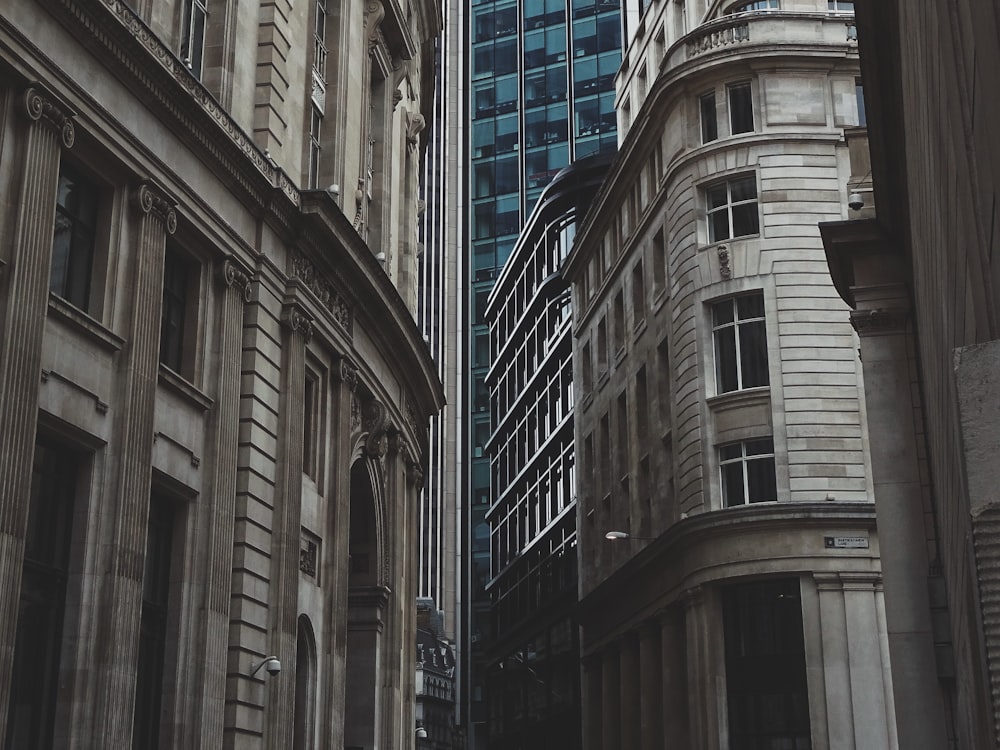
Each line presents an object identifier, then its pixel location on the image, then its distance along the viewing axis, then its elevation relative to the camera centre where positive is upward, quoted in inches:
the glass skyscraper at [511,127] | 4461.1 +2263.8
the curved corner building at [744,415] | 1748.3 +554.1
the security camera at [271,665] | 1145.4 +137.5
